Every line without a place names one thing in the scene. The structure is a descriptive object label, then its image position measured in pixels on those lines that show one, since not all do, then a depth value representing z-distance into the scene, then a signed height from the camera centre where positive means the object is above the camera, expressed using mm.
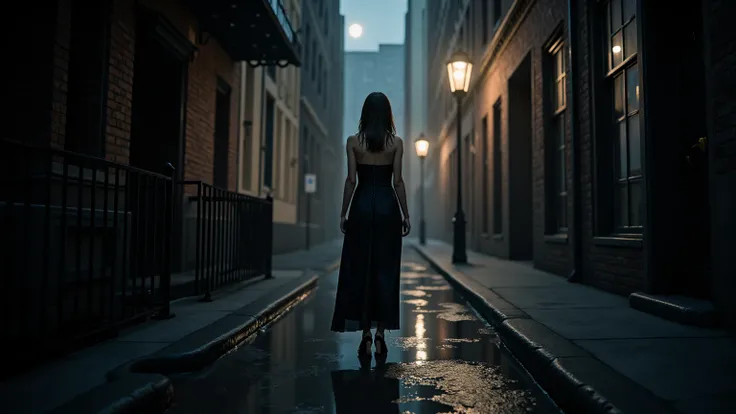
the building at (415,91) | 44391 +11732
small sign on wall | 17438 +1488
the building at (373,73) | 73062 +20908
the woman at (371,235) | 4051 -29
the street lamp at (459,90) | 12102 +3060
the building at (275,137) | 12523 +2511
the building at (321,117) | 20672 +5304
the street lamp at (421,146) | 21422 +3300
